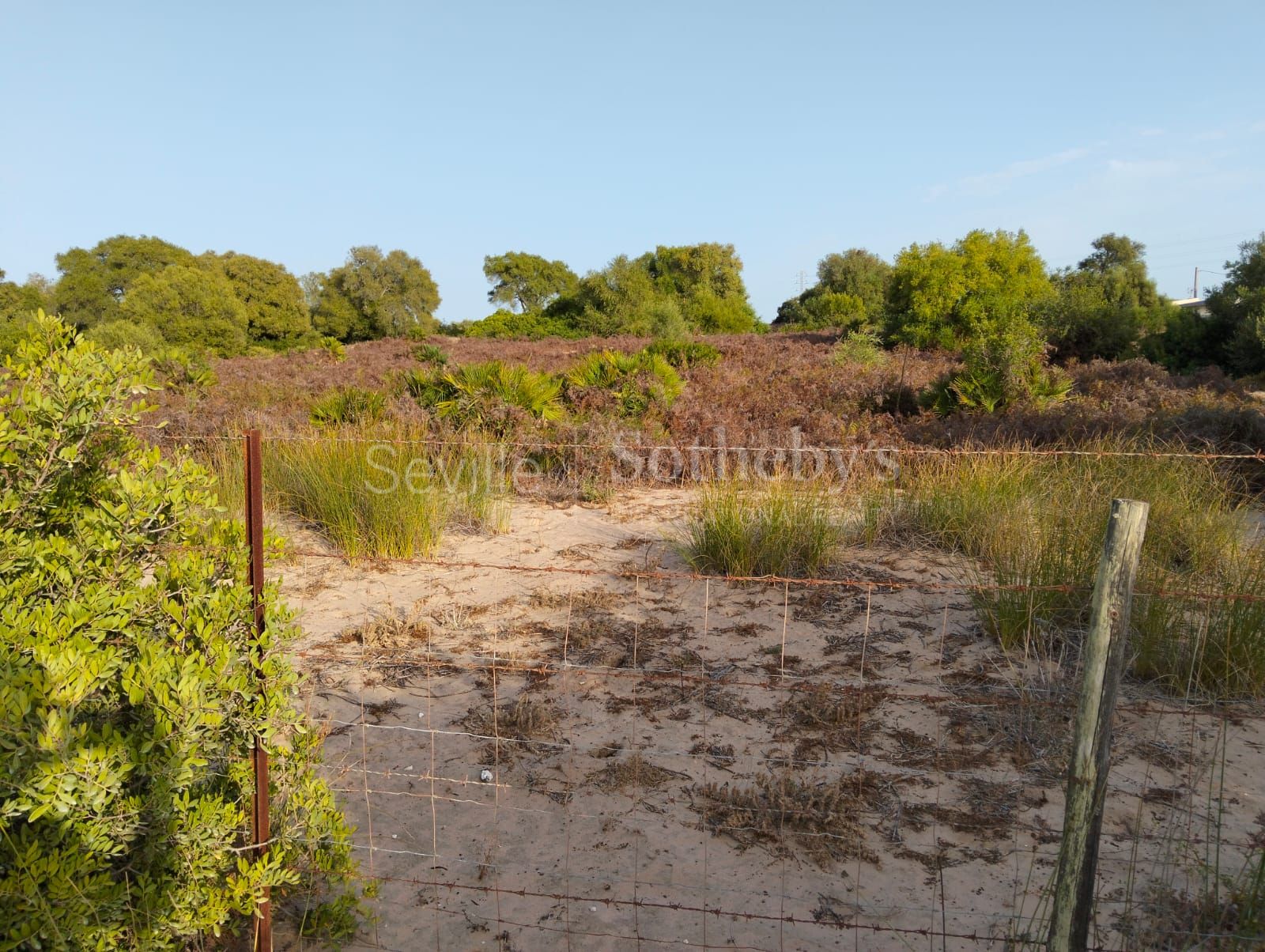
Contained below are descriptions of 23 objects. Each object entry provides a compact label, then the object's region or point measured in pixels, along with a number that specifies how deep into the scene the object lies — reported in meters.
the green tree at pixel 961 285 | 17.70
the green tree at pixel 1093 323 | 15.81
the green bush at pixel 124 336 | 16.44
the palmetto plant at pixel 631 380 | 11.14
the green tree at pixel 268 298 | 34.72
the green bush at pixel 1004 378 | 10.48
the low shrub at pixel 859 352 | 15.84
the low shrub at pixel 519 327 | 30.06
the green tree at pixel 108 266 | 34.56
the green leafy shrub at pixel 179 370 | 12.16
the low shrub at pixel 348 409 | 9.73
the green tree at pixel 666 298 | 29.06
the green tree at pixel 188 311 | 26.80
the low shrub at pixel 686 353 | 15.81
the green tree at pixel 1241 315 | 14.69
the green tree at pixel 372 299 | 38.97
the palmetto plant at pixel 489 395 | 9.95
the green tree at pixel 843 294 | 30.83
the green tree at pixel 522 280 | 42.75
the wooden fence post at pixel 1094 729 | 1.93
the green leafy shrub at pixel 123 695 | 1.80
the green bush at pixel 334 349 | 20.95
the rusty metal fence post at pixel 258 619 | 2.28
